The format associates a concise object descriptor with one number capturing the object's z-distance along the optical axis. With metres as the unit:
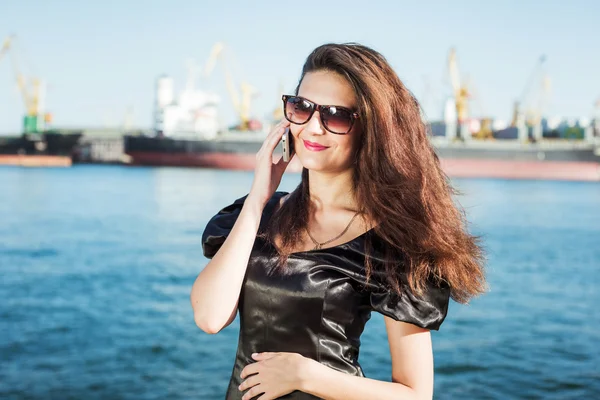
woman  1.31
